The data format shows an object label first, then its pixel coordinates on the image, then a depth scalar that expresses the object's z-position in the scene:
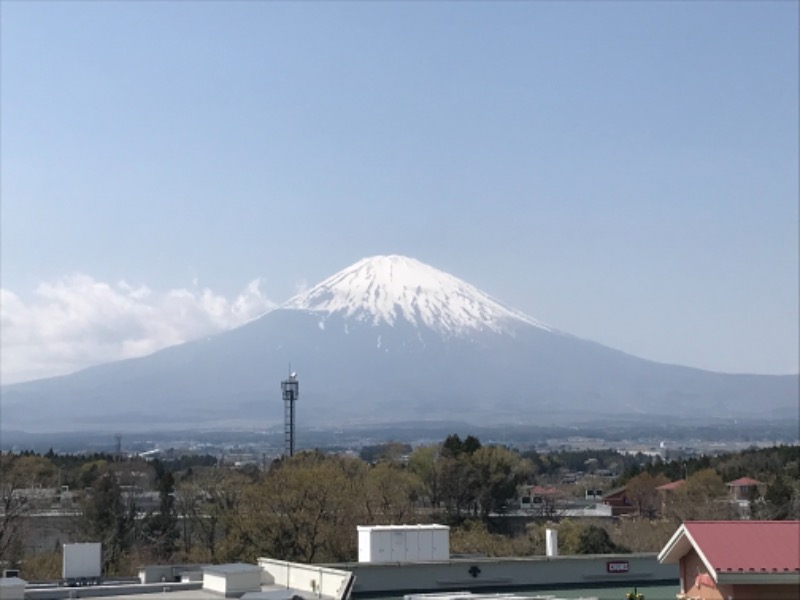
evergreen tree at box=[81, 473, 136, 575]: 64.19
